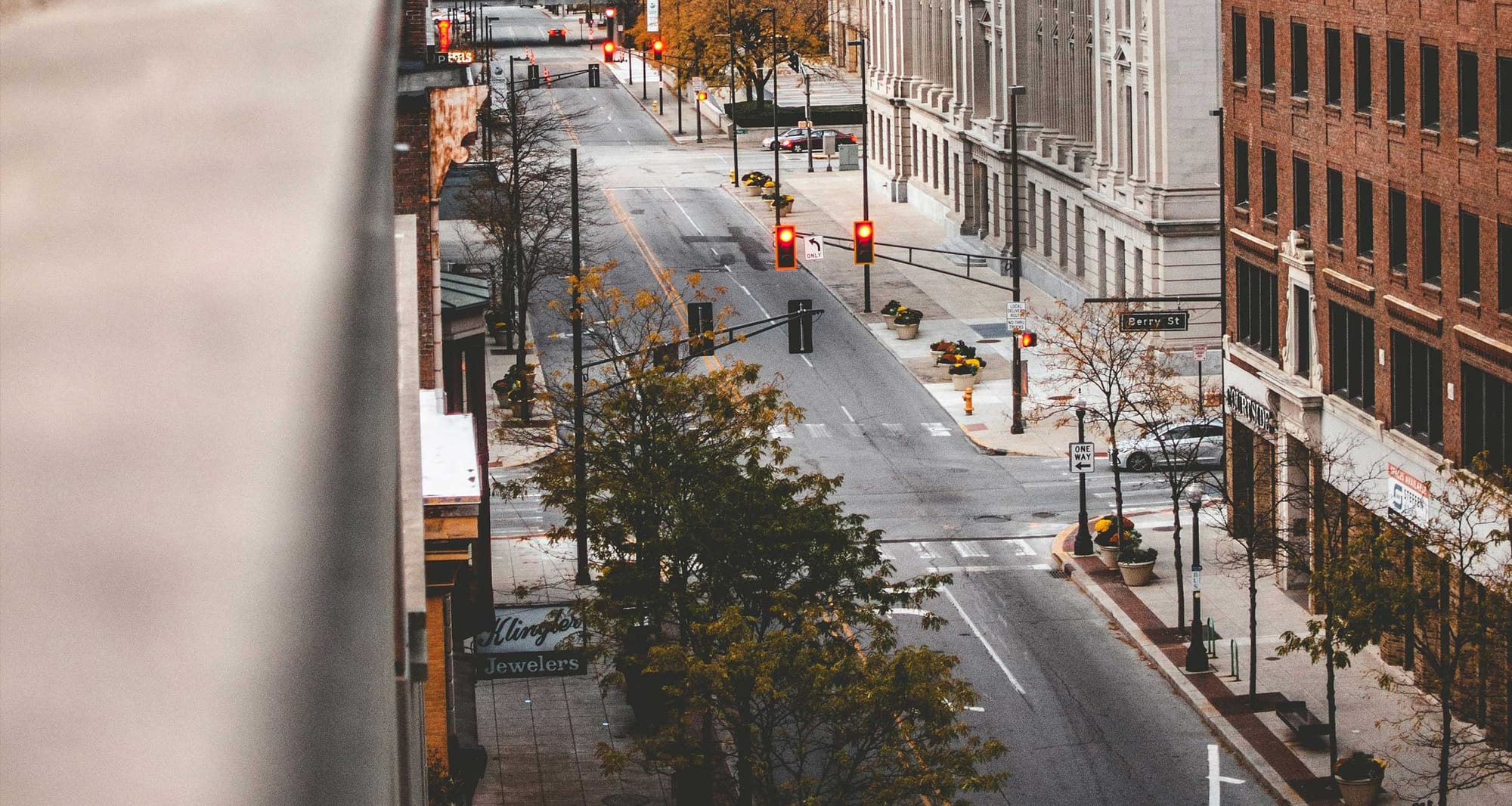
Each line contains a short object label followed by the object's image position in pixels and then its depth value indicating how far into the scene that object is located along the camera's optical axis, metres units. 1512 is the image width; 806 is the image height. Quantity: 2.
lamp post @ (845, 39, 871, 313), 74.88
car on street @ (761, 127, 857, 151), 121.88
